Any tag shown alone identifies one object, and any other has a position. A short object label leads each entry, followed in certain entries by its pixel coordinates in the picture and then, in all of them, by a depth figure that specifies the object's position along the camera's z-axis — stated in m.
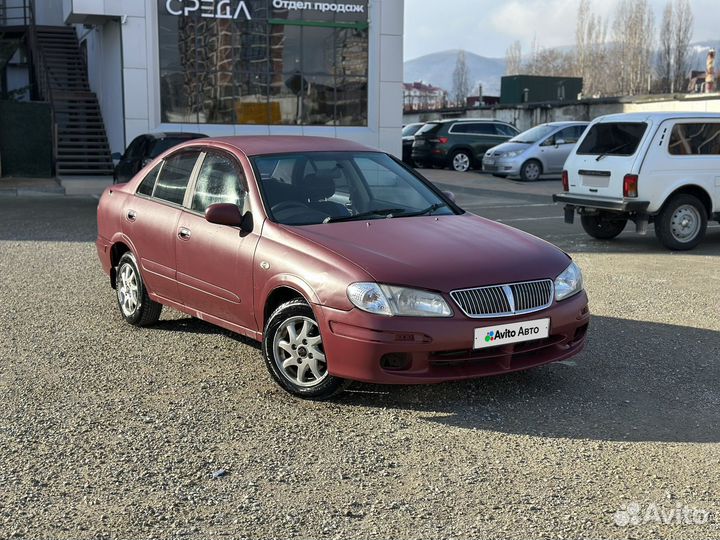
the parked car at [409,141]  28.74
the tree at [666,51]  62.11
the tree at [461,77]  99.94
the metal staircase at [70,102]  22.77
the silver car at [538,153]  23.45
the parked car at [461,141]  27.03
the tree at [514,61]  102.10
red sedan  4.74
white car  11.06
